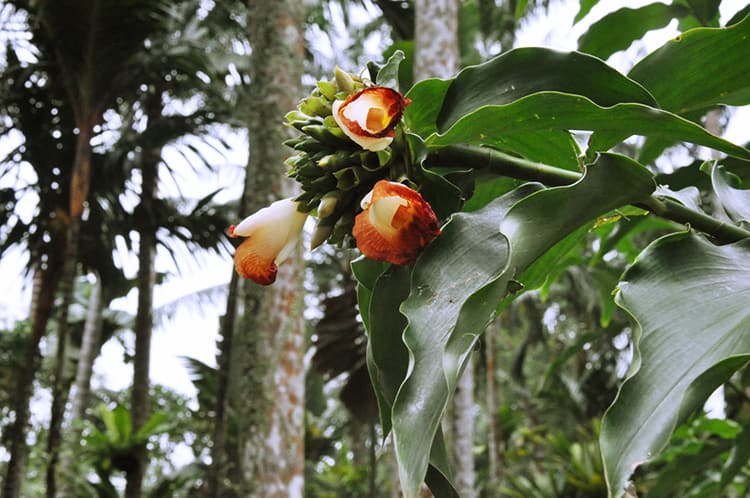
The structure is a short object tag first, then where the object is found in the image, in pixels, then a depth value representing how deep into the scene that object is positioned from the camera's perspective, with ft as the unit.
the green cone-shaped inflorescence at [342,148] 1.46
